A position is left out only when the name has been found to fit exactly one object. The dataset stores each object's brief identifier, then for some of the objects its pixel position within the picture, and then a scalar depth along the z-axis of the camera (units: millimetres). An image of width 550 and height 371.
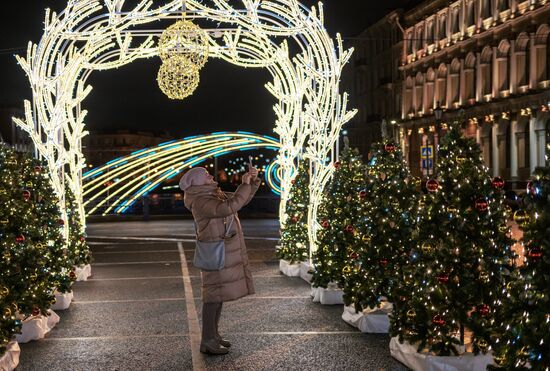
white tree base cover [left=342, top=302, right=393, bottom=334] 8648
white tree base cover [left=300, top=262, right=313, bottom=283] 12594
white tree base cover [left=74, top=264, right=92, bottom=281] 13266
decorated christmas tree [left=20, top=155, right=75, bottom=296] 10094
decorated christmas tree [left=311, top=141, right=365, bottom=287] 9883
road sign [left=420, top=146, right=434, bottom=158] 45656
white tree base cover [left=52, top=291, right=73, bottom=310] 10391
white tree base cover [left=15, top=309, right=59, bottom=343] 8370
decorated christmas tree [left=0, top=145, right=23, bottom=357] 6934
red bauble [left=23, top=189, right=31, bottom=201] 8612
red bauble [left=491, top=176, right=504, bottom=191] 6695
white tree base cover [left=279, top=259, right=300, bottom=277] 13453
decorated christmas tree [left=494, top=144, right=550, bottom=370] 4617
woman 7594
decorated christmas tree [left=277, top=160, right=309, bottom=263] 13508
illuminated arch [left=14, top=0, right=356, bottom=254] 12141
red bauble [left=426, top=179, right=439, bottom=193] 6887
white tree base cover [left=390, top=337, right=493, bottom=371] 6578
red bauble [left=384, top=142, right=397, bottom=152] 9000
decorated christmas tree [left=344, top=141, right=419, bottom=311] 8641
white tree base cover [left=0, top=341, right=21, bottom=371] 6914
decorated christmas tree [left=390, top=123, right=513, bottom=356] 6656
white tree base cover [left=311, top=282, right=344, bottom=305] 10492
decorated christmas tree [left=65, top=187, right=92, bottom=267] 12844
